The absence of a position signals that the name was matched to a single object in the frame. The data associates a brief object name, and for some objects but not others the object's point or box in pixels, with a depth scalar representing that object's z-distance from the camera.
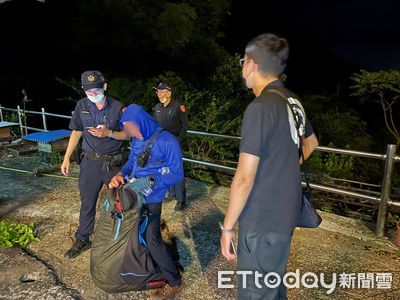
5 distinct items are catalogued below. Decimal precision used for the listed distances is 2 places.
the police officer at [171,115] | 4.75
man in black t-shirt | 1.68
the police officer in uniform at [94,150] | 3.31
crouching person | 2.55
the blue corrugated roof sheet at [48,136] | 6.75
